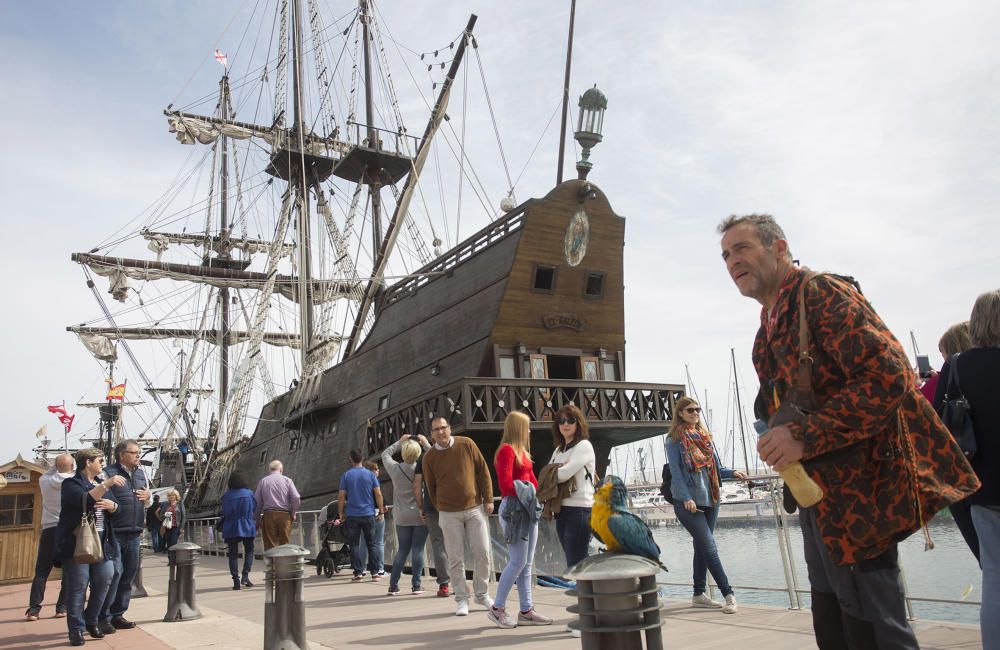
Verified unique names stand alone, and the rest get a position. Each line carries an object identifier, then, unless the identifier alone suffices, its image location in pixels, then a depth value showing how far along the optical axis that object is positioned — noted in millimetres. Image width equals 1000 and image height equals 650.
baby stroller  10588
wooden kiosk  12094
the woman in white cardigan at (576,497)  5496
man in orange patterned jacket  2113
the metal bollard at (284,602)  5016
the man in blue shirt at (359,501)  9375
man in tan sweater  6398
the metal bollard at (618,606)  2936
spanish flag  41406
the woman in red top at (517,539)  5707
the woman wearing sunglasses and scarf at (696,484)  5766
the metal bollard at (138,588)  9487
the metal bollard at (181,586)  7215
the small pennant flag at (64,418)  30844
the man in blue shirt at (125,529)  6684
